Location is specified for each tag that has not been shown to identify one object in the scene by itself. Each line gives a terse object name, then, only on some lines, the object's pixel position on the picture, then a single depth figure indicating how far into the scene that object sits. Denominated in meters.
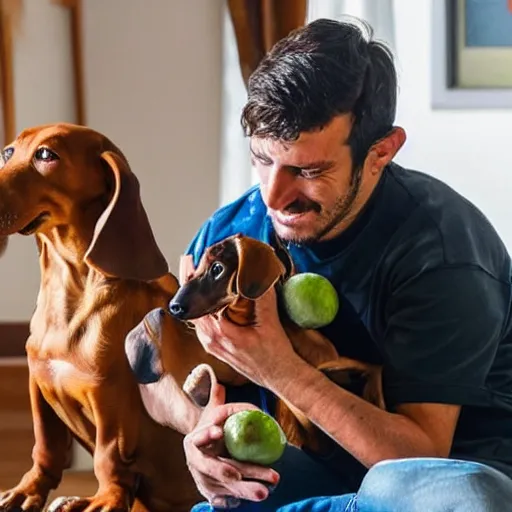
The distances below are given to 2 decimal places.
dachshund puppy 1.98
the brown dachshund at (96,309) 2.06
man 2.02
